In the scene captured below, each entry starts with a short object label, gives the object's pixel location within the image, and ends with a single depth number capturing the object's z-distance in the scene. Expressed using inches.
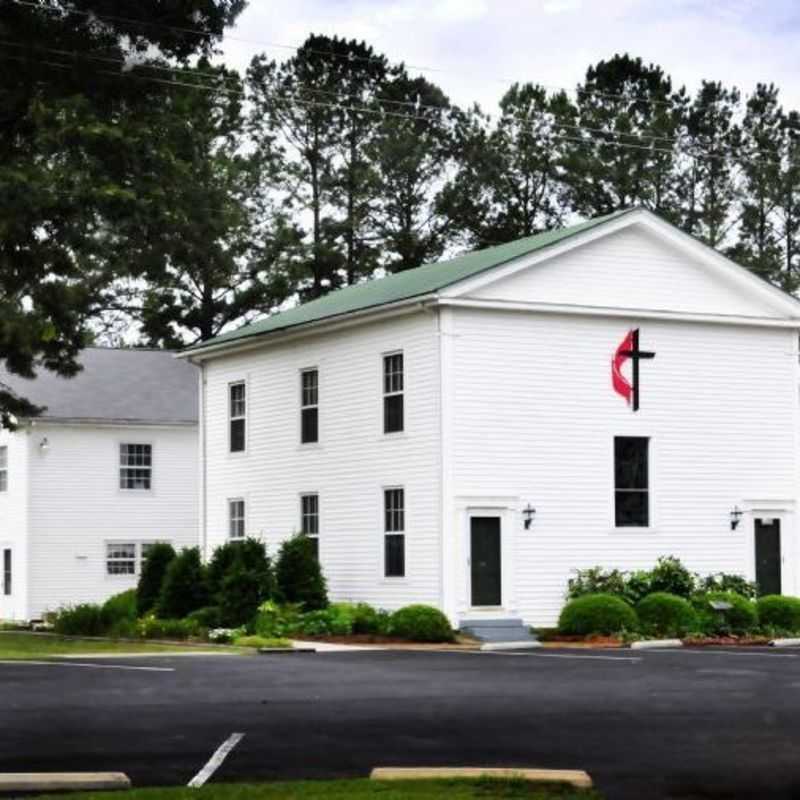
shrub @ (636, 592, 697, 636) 1520.7
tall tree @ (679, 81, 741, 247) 3056.1
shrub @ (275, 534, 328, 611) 1631.4
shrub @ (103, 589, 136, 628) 1655.0
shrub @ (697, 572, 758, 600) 1654.8
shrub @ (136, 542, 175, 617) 1774.1
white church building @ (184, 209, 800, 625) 1581.0
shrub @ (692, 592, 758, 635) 1547.7
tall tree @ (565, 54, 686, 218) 2982.3
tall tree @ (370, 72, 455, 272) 2997.0
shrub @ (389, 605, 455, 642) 1493.6
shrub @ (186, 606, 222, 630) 1611.7
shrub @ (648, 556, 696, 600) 1610.5
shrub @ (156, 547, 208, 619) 1705.2
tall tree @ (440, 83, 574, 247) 3019.2
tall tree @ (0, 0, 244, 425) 952.3
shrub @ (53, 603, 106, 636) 1668.3
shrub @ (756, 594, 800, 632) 1592.0
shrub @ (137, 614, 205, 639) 1566.2
